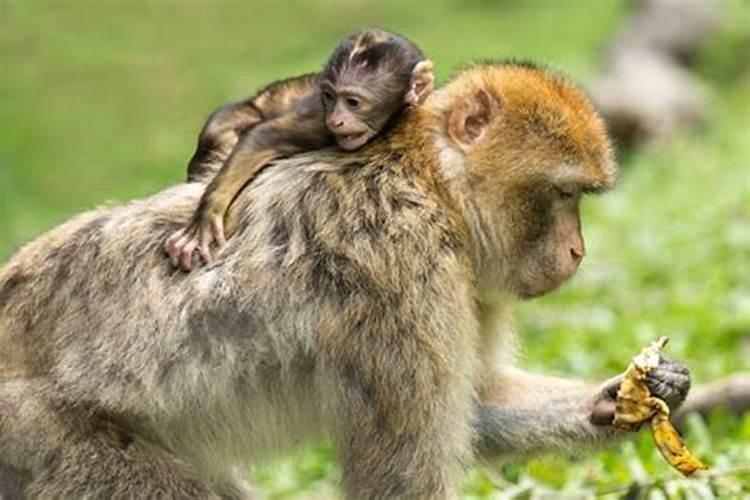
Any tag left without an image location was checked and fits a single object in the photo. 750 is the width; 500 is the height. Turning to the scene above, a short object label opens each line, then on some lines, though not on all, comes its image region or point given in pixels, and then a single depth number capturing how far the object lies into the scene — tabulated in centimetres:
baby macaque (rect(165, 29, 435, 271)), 1043
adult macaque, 1008
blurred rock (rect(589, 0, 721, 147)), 3362
